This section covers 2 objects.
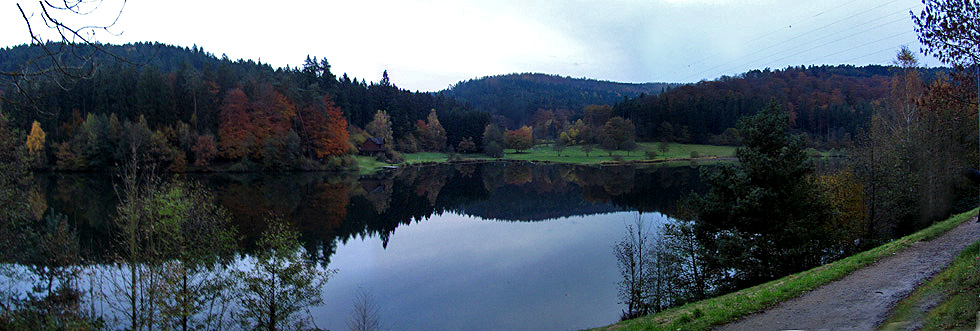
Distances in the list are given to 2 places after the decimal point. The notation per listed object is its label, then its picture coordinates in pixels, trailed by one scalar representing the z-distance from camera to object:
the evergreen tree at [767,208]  15.96
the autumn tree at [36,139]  63.13
